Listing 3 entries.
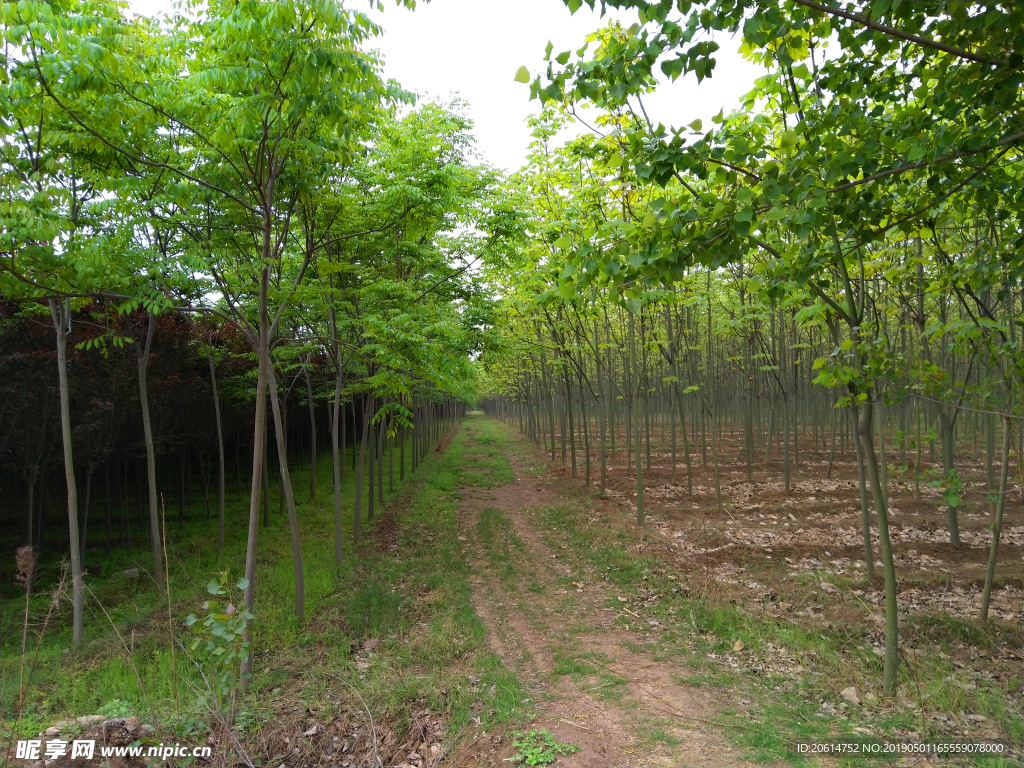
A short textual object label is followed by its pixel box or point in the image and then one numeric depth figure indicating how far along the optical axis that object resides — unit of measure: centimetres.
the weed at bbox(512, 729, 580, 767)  410
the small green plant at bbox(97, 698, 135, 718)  494
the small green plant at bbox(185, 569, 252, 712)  374
